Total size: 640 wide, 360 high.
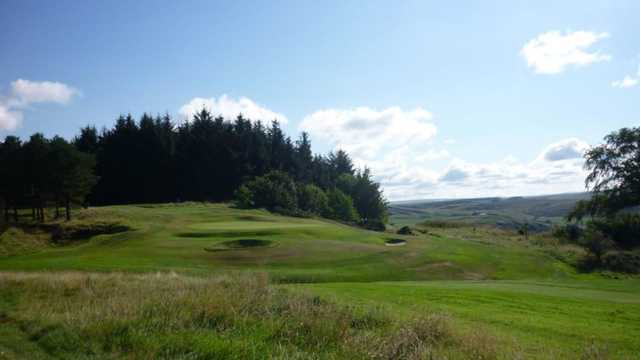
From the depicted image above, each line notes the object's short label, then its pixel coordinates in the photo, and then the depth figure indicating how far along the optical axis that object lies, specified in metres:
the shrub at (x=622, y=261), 42.88
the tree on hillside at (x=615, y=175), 63.41
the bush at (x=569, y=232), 64.68
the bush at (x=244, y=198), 83.81
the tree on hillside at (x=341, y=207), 96.50
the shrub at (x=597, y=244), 47.69
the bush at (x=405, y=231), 68.50
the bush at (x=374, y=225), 82.68
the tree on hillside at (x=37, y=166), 56.69
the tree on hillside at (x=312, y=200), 94.25
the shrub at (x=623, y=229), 58.19
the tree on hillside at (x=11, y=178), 58.50
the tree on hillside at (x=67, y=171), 56.97
